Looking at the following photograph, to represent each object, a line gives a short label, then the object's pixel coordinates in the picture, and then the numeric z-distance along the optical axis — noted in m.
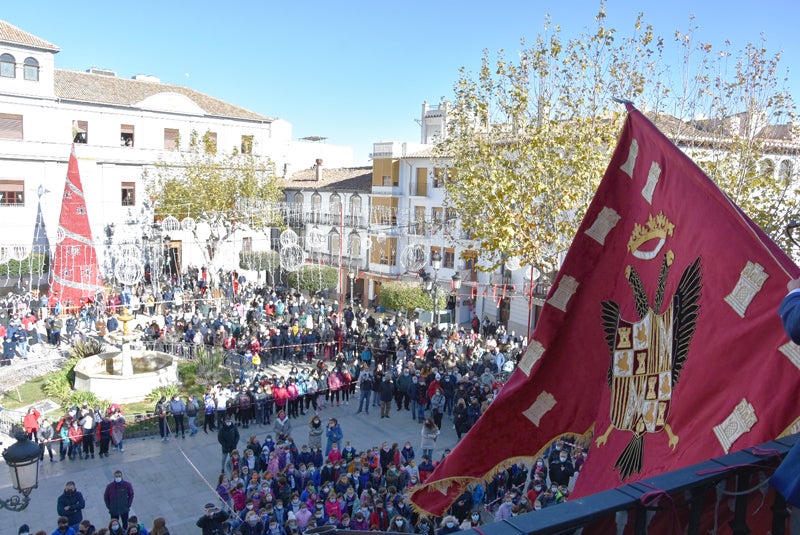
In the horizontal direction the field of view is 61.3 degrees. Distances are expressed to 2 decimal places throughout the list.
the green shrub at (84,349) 22.52
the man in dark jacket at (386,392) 19.50
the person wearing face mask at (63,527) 10.30
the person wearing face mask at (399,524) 11.14
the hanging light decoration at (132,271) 28.65
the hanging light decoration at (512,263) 17.80
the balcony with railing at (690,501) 2.30
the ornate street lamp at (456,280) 23.17
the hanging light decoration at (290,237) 30.88
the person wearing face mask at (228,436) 15.37
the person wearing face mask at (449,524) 9.89
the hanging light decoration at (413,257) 30.98
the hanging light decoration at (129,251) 32.72
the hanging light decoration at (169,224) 34.33
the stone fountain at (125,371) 19.95
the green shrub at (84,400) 18.97
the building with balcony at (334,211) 42.09
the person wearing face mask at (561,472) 12.75
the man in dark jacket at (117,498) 12.15
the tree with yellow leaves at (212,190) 37.69
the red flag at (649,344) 3.46
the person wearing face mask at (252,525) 11.09
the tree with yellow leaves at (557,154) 15.66
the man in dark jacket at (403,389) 20.03
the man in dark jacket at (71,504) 11.78
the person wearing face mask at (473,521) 10.59
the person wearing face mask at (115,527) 10.52
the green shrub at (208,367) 22.23
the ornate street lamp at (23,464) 7.61
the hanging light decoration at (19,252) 33.80
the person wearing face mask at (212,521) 11.00
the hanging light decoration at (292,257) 31.23
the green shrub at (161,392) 20.19
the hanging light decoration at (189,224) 32.31
